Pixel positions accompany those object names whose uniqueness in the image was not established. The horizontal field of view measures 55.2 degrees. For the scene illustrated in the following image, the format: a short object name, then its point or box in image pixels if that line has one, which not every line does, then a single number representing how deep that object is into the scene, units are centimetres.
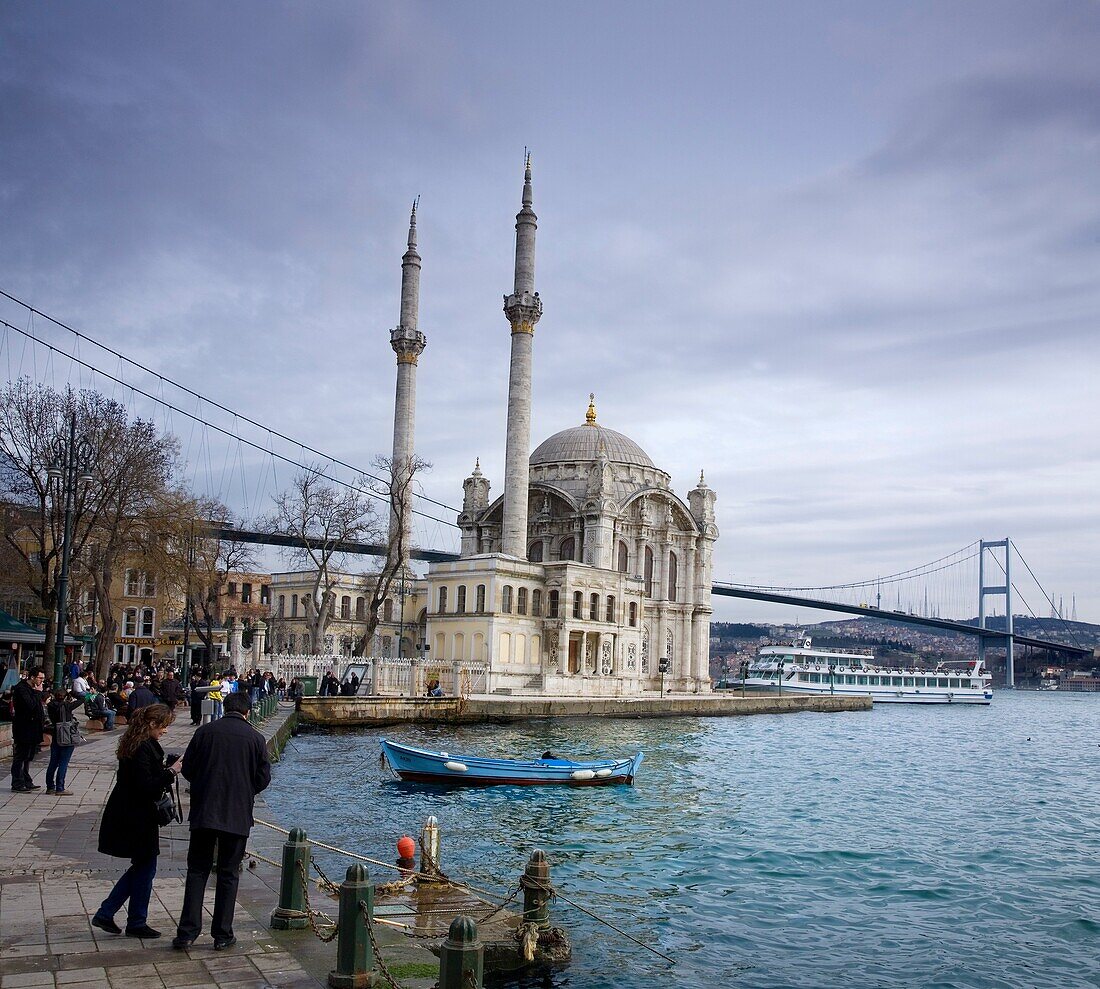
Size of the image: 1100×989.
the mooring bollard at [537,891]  883
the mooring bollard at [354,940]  629
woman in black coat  670
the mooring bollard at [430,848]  1068
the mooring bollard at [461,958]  571
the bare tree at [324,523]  4362
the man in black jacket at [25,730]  1224
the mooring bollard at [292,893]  741
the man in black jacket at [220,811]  667
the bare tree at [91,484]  2767
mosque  5138
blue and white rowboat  2164
